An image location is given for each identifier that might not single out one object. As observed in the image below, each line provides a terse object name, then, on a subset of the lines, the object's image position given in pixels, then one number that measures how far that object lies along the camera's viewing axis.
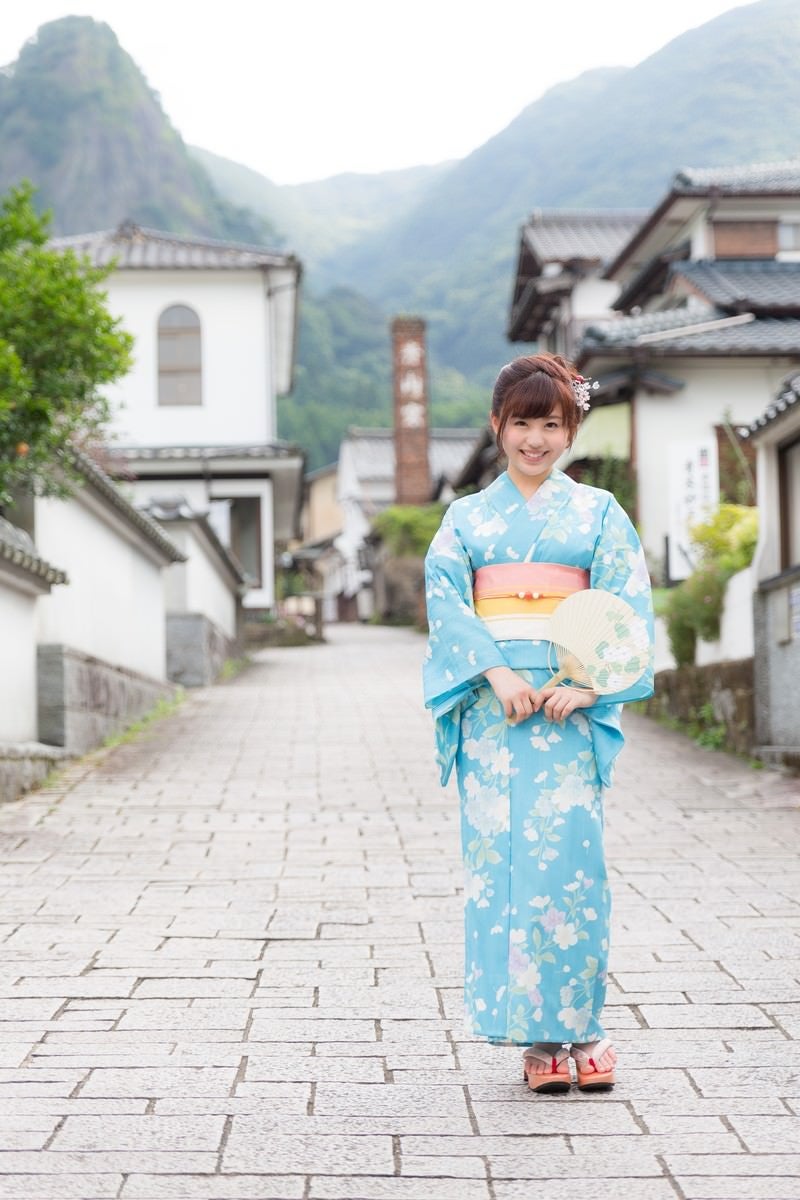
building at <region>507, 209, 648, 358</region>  27.66
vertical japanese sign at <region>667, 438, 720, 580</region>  17.22
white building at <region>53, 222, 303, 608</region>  25.83
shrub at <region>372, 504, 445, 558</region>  39.94
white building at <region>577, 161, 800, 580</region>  18.58
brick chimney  41.00
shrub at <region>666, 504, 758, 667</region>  12.64
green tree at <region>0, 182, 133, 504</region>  9.48
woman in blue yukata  3.67
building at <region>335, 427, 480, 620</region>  55.41
